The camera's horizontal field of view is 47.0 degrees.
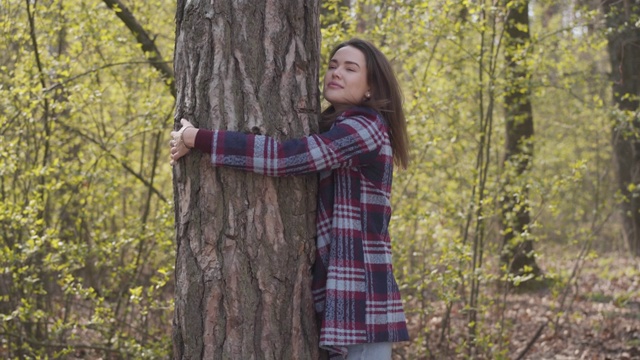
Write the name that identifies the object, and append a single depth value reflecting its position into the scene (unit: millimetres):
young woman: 2523
